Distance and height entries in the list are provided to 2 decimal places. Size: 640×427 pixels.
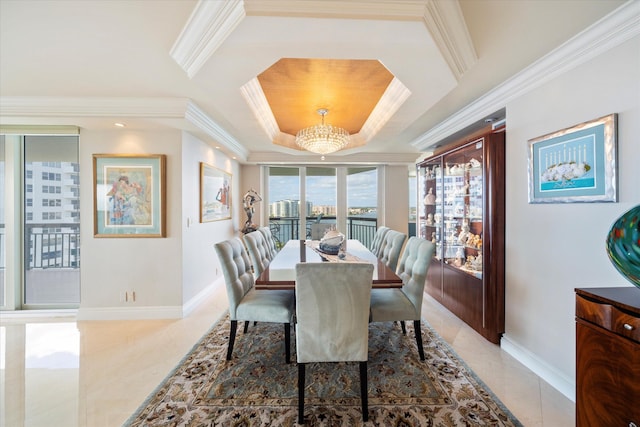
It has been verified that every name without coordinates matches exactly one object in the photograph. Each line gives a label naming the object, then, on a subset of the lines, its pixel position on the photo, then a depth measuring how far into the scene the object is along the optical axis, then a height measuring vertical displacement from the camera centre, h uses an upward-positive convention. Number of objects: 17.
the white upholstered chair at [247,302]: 2.11 -0.78
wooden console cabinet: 1.02 -0.64
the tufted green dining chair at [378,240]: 3.37 -0.39
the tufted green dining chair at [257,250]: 2.71 -0.44
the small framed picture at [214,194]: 3.64 +0.28
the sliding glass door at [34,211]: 3.07 +0.01
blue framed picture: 1.56 +0.33
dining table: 1.85 -0.49
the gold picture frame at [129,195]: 3.03 +0.20
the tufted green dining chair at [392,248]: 2.86 -0.43
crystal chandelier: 3.04 +0.89
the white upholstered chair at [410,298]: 2.10 -0.76
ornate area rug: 1.59 -1.28
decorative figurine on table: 4.89 +0.08
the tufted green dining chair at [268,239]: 3.49 -0.39
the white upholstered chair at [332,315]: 1.55 -0.65
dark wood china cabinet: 2.44 -0.17
